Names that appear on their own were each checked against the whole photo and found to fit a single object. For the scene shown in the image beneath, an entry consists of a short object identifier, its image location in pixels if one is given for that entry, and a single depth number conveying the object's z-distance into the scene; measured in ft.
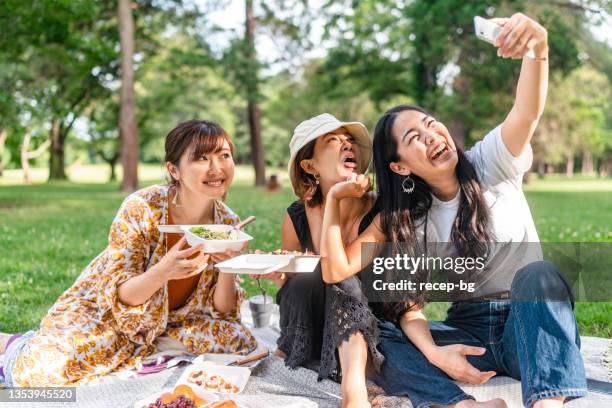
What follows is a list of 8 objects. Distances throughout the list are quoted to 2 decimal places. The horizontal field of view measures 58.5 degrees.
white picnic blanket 7.94
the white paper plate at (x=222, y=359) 9.20
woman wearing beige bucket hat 7.94
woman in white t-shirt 7.37
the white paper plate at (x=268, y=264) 7.27
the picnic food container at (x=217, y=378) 8.30
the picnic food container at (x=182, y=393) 7.16
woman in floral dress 8.57
